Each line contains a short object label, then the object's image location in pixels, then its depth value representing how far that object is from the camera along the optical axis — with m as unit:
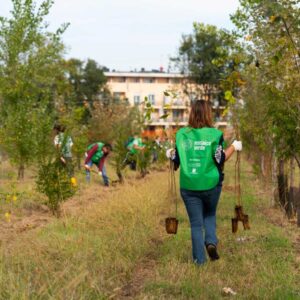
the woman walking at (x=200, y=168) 6.38
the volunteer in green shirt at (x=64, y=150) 10.35
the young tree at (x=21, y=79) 16.97
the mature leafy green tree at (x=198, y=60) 42.31
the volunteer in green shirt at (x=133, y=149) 18.95
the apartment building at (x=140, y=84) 91.62
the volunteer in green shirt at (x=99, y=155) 16.77
